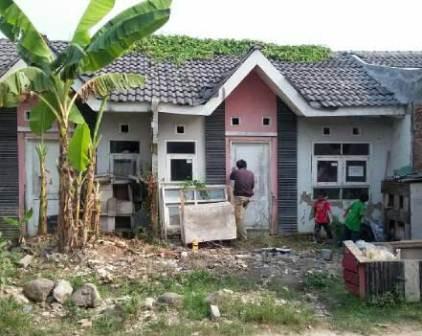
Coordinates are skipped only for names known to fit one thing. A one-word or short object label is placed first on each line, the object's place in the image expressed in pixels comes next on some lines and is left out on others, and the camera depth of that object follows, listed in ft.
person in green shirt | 41.96
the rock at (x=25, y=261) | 31.63
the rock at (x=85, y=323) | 24.03
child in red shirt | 43.75
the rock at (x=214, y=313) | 24.73
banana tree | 30.73
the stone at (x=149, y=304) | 25.57
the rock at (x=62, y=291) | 26.37
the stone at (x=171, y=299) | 26.16
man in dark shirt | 42.01
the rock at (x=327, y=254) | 37.59
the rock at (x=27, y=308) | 25.21
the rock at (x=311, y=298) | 28.21
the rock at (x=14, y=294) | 25.96
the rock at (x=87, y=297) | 26.03
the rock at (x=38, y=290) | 26.55
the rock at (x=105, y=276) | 30.25
